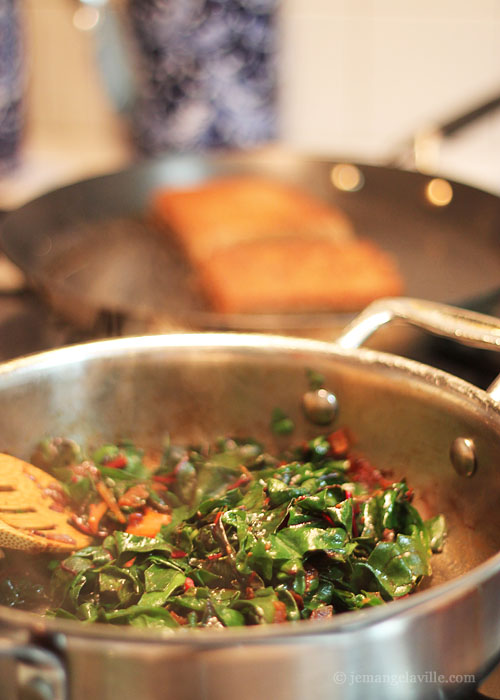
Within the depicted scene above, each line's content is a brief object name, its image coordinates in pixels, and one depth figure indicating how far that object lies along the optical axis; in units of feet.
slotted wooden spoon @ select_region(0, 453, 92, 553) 2.33
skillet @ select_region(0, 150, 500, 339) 3.30
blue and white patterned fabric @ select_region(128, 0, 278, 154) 3.81
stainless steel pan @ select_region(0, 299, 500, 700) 1.68
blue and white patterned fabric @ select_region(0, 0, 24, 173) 3.87
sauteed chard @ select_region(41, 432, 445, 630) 2.23
